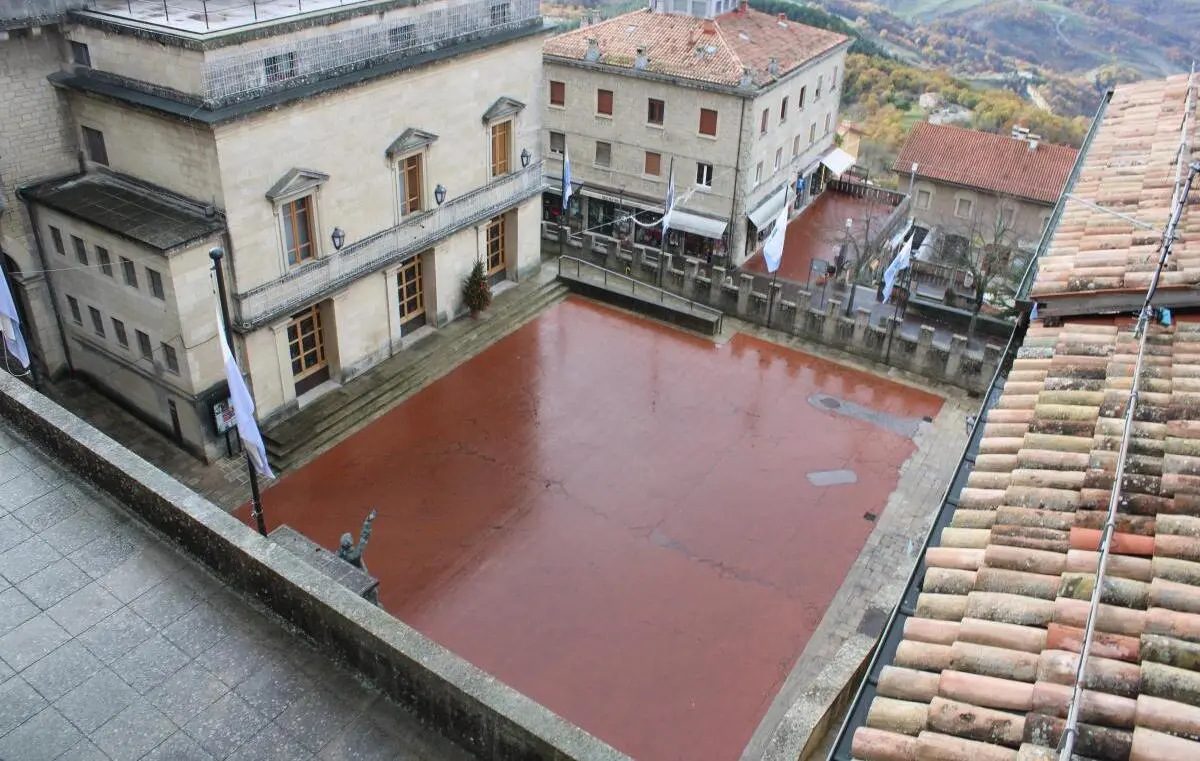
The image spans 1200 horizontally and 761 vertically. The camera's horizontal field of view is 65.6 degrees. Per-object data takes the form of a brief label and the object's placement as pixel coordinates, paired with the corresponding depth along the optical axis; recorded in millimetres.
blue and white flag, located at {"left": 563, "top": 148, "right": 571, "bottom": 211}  32369
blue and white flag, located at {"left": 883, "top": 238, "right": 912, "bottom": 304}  30342
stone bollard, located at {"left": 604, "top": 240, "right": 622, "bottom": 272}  32931
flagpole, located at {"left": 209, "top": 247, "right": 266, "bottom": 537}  13953
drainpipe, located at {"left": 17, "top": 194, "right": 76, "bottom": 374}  21906
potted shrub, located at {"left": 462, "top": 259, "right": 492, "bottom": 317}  28656
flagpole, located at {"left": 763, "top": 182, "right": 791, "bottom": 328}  30000
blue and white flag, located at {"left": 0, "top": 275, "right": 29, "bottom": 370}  19344
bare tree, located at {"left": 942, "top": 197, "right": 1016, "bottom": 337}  33656
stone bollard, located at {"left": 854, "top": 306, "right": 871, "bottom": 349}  28484
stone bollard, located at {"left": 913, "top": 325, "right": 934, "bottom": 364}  27406
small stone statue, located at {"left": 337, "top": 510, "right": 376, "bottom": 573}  15633
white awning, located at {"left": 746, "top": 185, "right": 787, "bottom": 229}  36781
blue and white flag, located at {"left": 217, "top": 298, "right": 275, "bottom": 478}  15281
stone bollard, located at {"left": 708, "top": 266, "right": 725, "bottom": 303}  30891
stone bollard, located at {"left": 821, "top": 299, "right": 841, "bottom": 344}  28891
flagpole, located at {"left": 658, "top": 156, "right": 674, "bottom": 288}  32125
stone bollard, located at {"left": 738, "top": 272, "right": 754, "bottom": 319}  30391
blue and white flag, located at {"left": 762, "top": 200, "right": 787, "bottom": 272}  30656
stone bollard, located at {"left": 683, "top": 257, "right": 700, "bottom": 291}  31531
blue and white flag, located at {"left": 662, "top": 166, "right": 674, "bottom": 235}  32978
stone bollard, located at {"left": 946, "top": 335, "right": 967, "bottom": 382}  27109
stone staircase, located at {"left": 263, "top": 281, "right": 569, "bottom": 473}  23172
